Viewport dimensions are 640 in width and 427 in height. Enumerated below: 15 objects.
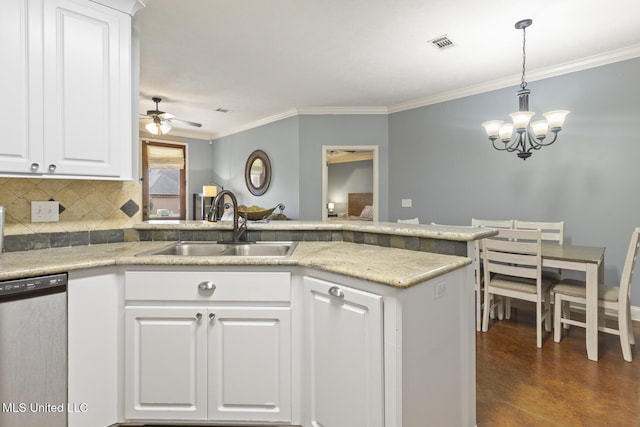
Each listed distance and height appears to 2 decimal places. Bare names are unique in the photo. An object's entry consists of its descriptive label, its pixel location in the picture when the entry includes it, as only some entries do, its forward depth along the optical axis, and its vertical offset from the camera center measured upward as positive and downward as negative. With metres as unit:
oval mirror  5.82 +0.72
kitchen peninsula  1.43 -0.57
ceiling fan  4.30 +1.21
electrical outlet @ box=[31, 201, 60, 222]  1.80 +0.00
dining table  2.32 -0.45
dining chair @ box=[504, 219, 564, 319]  3.18 -0.20
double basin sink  2.01 -0.23
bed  8.83 +0.16
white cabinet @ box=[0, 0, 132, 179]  1.50 +0.60
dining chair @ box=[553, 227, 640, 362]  2.25 -0.65
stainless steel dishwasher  1.26 -0.57
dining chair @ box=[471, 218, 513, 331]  2.88 -0.72
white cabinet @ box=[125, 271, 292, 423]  1.52 -0.64
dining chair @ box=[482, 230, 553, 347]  2.54 -0.51
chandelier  2.66 +0.77
